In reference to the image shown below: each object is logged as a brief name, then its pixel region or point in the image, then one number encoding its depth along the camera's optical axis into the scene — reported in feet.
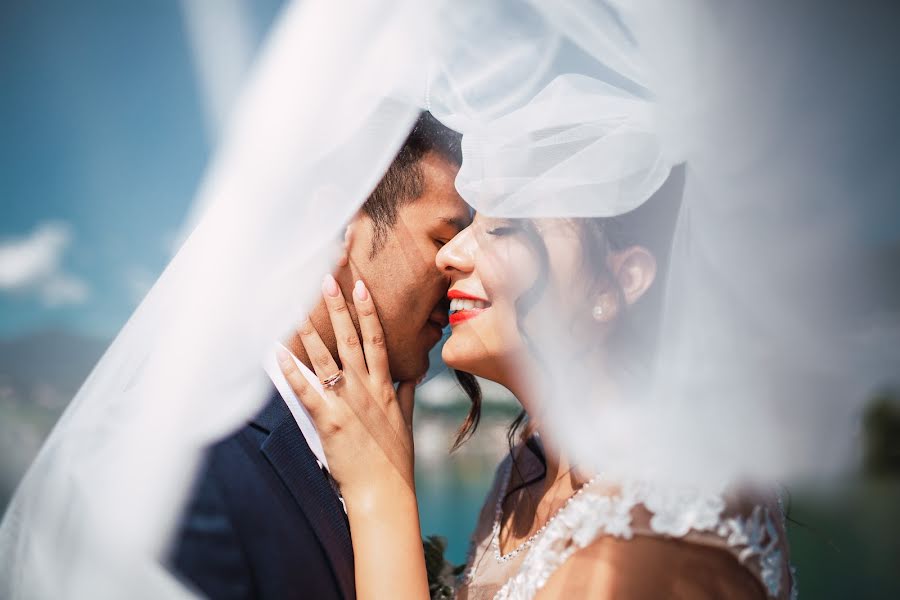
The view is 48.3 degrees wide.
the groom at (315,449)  2.15
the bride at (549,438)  2.15
